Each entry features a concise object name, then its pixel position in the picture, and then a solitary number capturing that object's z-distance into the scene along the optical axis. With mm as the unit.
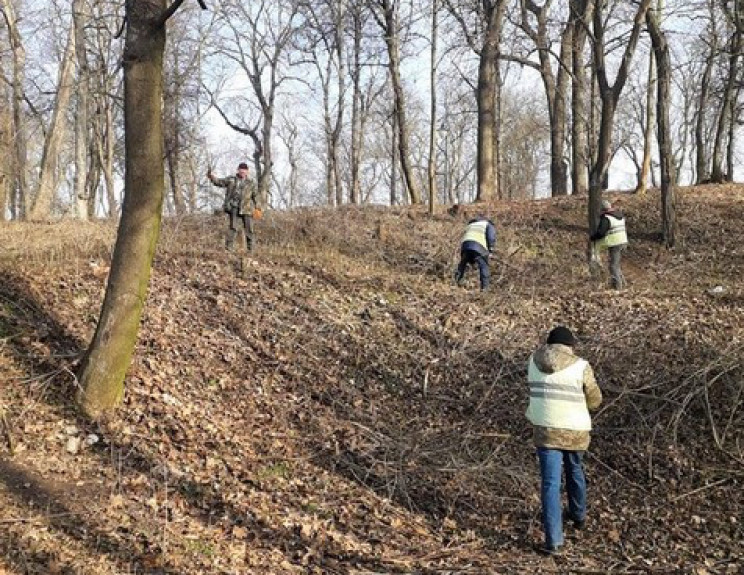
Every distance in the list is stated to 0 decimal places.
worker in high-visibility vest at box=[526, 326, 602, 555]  5164
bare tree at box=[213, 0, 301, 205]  27031
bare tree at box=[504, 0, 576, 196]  18219
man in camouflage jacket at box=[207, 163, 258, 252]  11734
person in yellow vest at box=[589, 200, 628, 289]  10828
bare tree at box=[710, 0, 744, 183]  17203
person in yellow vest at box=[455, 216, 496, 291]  10758
